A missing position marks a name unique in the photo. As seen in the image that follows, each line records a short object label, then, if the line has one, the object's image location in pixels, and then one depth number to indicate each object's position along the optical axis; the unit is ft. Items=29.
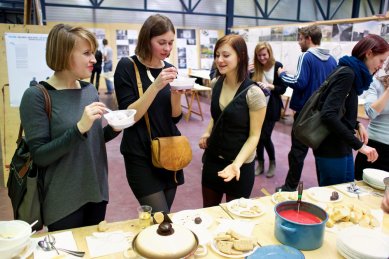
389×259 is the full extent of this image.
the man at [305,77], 10.28
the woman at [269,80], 12.17
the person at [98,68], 26.09
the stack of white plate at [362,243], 3.98
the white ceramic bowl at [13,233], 3.85
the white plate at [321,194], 5.82
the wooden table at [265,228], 4.27
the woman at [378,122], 7.31
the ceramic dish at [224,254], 4.13
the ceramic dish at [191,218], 4.90
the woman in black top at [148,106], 5.52
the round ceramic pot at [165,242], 3.35
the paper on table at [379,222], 4.84
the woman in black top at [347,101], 6.33
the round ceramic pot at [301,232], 4.17
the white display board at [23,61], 10.26
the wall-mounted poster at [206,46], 38.45
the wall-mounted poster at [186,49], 37.48
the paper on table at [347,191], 6.05
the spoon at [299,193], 4.55
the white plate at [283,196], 5.74
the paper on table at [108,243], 4.25
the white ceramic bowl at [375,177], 6.26
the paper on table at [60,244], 4.13
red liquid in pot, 4.45
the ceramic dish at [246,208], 5.22
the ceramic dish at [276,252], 3.81
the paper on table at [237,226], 4.75
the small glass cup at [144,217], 4.76
